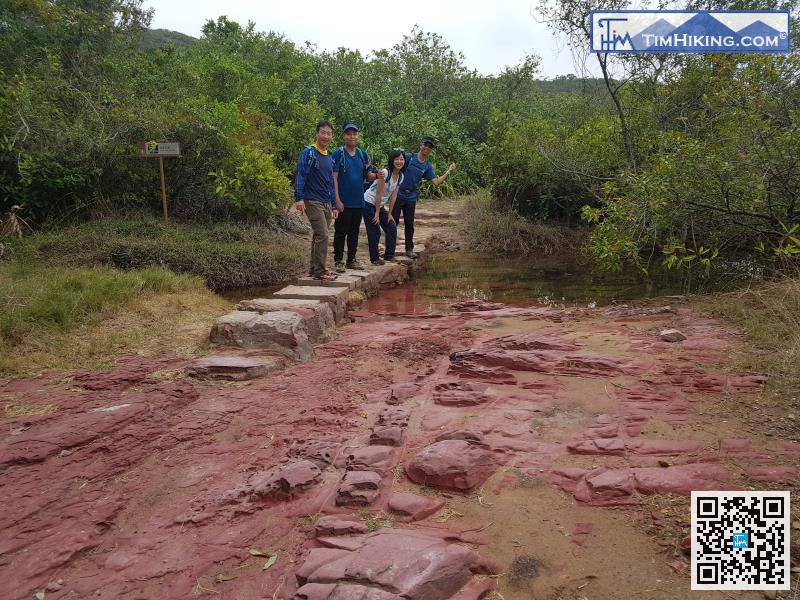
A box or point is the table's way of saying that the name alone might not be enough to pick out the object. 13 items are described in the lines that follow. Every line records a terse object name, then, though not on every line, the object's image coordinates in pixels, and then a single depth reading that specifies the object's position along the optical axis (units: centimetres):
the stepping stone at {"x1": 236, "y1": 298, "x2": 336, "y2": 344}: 560
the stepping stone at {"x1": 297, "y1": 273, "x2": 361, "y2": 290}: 714
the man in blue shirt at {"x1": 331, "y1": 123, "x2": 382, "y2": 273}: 730
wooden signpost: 906
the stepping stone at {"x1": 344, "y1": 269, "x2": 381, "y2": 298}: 784
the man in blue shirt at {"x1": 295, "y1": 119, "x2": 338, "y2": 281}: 678
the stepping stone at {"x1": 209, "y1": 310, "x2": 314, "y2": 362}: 504
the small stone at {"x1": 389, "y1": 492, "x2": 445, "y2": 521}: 259
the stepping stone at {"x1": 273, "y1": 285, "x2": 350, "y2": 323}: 633
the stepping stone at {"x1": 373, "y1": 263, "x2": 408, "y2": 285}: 866
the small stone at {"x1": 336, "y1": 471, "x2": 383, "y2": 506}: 272
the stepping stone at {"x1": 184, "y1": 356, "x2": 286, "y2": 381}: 449
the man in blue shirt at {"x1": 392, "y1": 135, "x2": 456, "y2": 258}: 879
